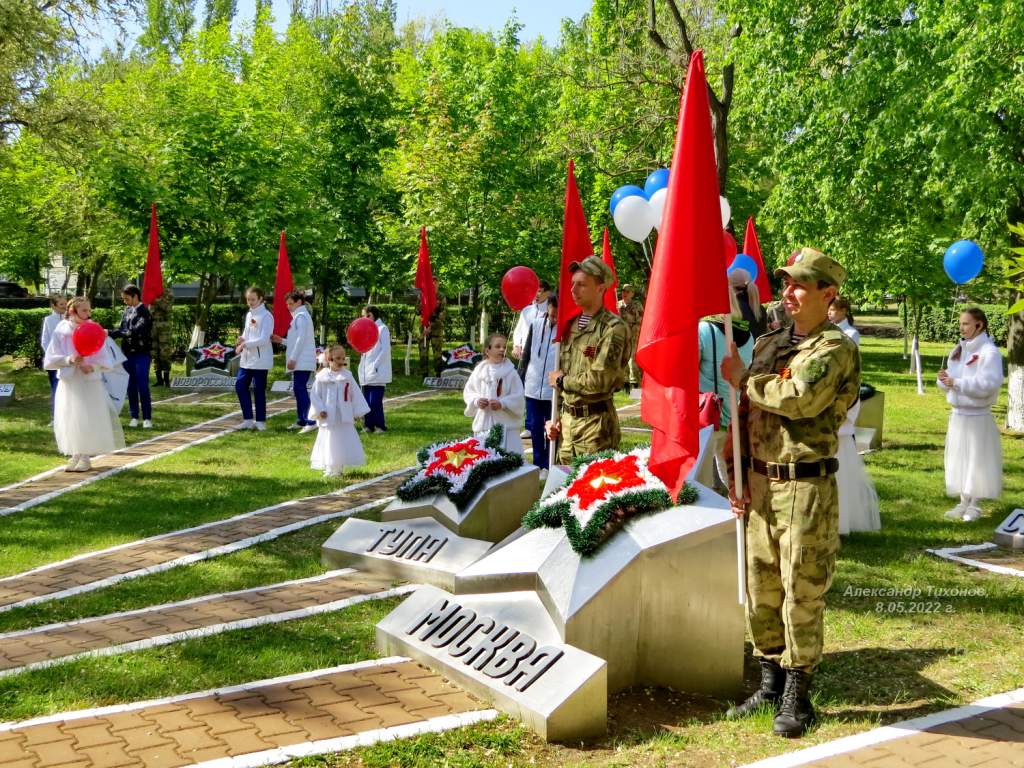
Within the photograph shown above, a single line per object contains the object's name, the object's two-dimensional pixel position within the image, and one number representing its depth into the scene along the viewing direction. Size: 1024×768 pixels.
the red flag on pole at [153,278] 17.70
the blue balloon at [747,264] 12.77
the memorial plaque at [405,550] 7.72
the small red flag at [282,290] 19.48
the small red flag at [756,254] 16.16
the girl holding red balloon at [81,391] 12.24
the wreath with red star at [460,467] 8.25
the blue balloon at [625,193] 12.71
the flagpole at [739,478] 5.11
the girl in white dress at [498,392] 11.20
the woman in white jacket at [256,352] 15.30
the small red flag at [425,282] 21.83
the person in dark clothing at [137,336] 16.17
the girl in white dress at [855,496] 9.30
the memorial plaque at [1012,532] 8.85
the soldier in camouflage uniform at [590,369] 7.18
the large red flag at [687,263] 5.28
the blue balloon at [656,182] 12.59
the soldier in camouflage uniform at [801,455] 4.96
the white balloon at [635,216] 12.05
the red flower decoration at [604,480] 6.03
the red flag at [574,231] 8.62
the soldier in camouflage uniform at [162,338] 21.55
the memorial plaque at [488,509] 8.10
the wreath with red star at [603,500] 5.82
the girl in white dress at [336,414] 11.88
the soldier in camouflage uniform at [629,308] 14.71
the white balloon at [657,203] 11.81
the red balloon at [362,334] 14.32
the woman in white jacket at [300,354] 15.92
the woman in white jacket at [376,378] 15.77
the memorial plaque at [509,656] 5.01
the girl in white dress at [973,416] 9.95
